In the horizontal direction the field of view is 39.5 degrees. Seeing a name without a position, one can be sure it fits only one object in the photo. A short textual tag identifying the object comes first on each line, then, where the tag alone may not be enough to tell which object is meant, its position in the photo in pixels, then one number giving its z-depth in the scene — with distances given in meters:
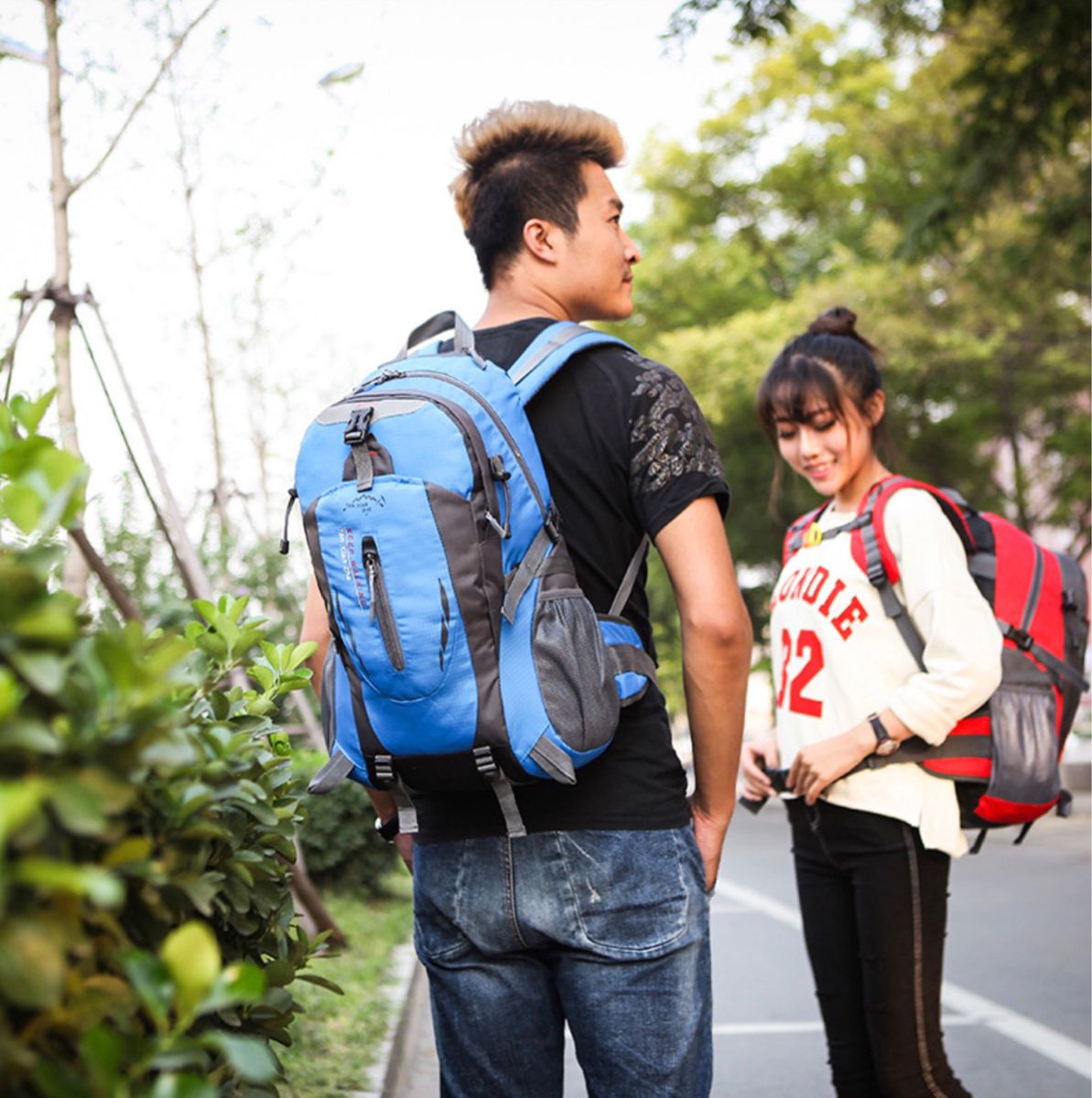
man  2.14
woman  3.04
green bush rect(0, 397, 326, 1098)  1.06
